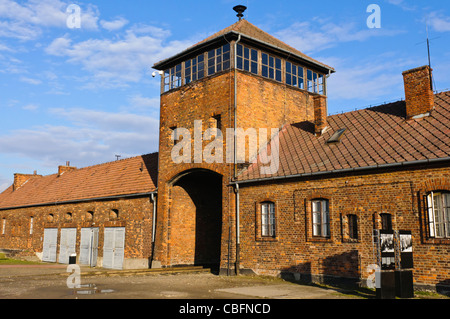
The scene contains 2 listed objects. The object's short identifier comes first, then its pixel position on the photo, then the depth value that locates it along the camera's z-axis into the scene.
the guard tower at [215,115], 19.06
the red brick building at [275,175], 13.52
